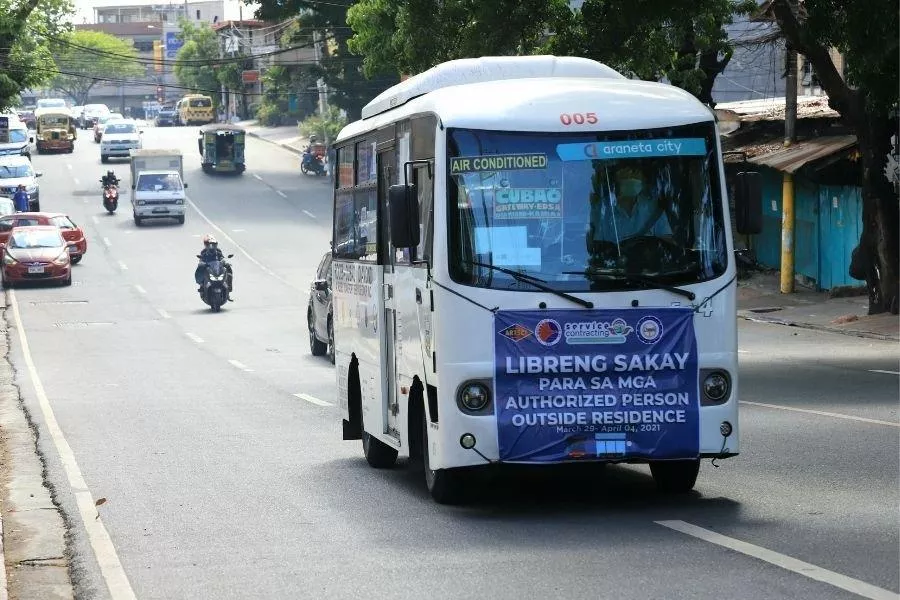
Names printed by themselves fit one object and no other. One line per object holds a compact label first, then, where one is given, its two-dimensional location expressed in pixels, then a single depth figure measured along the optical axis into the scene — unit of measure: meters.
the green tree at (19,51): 50.50
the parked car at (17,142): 82.56
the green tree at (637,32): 26.39
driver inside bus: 10.55
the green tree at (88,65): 177.88
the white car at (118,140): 85.81
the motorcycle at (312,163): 82.00
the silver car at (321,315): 26.12
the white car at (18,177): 64.44
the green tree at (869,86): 19.47
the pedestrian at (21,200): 61.91
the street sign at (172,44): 191.00
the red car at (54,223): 47.66
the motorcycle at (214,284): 37.47
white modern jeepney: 10.34
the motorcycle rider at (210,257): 37.56
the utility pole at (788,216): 36.25
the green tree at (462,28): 29.56
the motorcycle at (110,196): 65.69
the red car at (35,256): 43.59
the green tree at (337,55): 74.50
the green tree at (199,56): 132.25
